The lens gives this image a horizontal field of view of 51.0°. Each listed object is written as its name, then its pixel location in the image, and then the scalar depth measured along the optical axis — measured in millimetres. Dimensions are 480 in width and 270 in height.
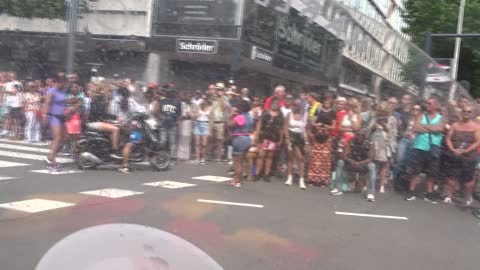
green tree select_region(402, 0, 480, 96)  16859
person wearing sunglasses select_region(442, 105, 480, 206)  5938
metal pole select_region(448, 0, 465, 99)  15383
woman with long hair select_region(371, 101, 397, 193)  5768
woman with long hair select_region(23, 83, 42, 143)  5465
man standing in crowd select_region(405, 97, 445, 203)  5926
